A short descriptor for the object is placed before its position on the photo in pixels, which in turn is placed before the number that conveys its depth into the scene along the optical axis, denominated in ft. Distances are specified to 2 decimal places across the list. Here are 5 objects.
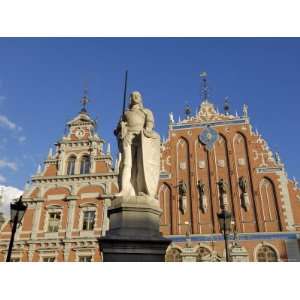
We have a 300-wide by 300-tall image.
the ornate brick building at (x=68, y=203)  57.93
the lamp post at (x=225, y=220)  28.68
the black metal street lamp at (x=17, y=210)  29.01
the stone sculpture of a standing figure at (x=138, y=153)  16.78
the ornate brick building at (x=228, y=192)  54.60
